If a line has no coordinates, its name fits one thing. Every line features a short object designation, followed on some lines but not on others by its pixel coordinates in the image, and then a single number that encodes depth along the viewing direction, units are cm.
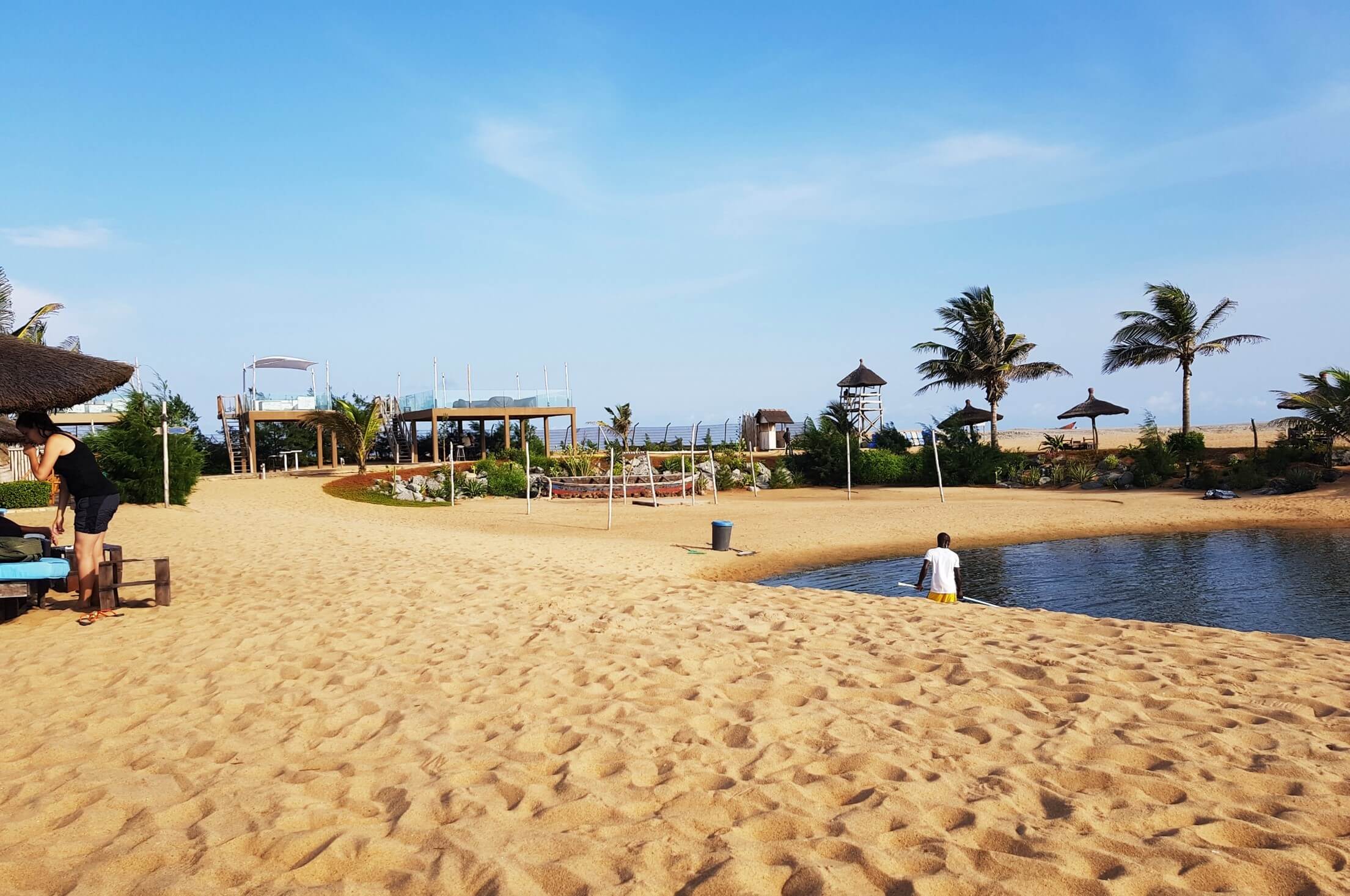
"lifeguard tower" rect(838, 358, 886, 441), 4097
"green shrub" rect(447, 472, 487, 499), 2706
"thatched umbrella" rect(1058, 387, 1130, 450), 3603
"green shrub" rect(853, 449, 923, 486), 3266
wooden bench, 720
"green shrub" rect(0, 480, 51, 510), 1811
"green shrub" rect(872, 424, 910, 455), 3544
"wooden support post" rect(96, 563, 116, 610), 717
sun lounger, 682
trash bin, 1521
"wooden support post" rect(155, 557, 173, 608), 781
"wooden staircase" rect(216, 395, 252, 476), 3338
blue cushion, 681
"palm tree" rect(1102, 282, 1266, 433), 3319
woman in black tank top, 720
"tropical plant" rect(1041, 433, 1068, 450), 3527
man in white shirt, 892
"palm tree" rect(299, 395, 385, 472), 2977
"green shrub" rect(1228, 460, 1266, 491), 2511
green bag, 699
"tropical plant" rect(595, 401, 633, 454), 4112
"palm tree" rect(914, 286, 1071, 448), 3644
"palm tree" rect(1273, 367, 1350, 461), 2523
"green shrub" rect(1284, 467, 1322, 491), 2386
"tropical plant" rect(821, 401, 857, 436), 3647
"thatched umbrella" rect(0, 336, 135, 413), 848
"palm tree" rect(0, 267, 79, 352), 2206
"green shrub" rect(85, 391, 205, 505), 1889
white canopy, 3669
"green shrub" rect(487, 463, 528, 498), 2745
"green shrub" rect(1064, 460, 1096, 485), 2961
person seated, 760
